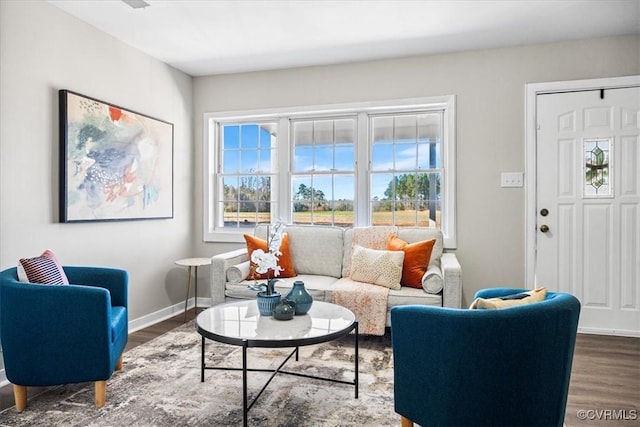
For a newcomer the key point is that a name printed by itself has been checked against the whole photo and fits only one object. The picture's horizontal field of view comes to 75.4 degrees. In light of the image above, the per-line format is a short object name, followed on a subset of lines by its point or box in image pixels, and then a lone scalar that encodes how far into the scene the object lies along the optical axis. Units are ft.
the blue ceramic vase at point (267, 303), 7.95
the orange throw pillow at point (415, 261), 11.07
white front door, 11.40
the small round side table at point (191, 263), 12.86
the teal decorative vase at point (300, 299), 8.05
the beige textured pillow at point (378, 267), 10.91
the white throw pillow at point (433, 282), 10.39
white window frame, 12.75
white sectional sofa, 10.28
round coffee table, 6.57
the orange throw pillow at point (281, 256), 12.10
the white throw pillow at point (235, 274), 11.55
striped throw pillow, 7.51
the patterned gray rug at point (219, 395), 6.91
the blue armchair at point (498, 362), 4.86
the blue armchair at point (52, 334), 7.09
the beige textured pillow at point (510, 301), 5.26
